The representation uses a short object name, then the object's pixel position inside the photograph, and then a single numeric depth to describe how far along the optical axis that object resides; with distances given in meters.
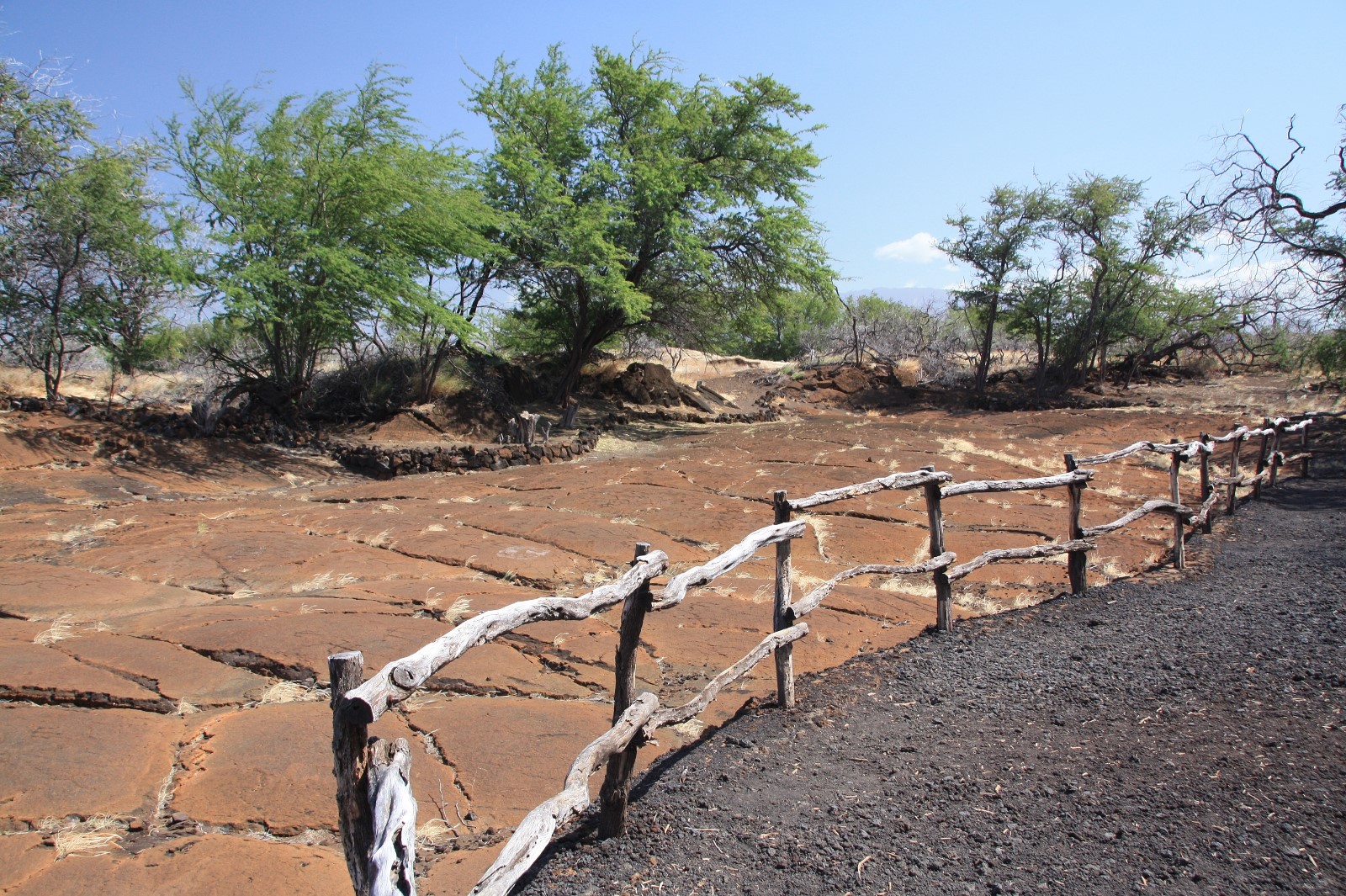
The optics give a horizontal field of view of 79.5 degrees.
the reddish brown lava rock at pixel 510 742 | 3.39
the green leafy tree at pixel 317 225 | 14.45
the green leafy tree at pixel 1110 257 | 24.45
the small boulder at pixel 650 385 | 24.31
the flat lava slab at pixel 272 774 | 3.09
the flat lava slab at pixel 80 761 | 3.00
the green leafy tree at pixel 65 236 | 14.22
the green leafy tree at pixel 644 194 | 19.14
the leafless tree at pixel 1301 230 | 16.42
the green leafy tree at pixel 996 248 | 26.30
